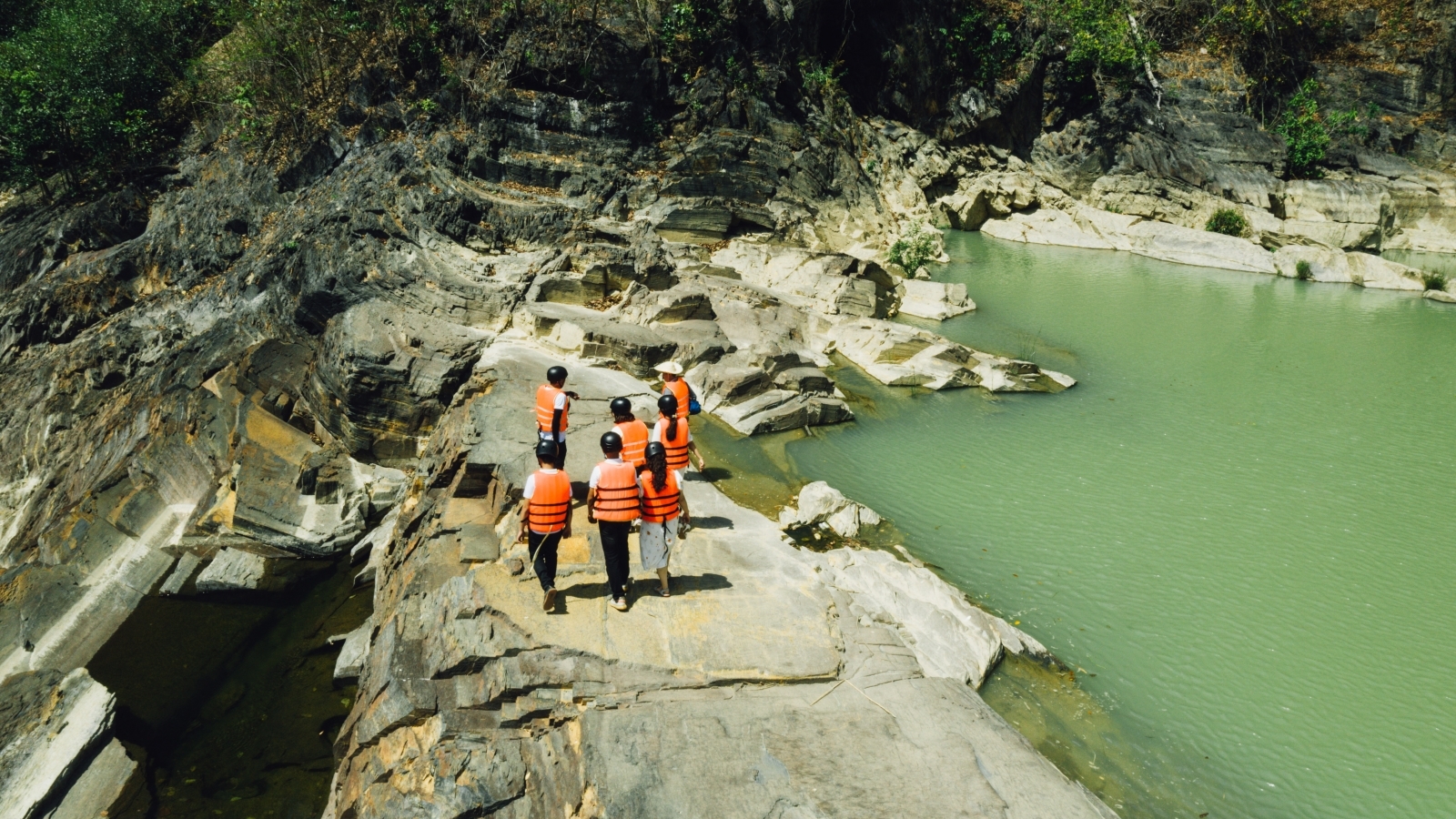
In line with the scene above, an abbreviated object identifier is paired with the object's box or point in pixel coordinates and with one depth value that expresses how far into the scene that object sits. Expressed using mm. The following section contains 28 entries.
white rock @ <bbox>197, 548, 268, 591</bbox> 10234
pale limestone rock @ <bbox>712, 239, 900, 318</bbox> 17359
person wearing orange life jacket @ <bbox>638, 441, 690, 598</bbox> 5973
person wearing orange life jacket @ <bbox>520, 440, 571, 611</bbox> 5801
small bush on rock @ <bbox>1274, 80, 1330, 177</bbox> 28578
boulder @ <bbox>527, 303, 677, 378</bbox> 12883
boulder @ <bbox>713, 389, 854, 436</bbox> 11516
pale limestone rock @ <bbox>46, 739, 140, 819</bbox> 7184
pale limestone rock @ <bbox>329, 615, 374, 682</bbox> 8312
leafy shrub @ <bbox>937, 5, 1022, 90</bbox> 31359
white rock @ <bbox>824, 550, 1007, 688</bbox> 6340
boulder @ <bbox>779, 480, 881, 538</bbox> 8656
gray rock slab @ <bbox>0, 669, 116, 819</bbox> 7281
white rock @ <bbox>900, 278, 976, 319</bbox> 18703
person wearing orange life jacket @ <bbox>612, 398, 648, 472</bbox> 6958
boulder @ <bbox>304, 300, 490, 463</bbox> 12406
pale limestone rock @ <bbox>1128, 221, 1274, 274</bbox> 24641
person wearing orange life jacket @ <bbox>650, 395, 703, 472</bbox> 7418
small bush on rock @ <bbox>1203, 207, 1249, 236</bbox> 26812
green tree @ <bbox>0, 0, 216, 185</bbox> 19953
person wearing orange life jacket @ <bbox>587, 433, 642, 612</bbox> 5781
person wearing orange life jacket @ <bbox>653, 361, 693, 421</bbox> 8047
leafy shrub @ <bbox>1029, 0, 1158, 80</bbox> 31188
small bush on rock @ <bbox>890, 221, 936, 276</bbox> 21338
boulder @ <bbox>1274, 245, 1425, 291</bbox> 22469
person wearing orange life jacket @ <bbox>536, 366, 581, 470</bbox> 7957
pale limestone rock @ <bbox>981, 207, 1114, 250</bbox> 28031
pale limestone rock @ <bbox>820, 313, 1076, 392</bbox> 13898
